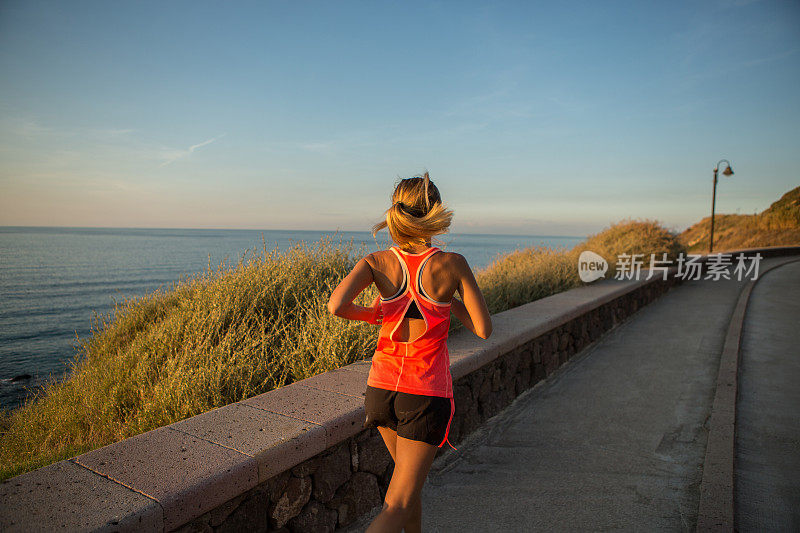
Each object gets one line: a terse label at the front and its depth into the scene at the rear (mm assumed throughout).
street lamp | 25906
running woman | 1943
